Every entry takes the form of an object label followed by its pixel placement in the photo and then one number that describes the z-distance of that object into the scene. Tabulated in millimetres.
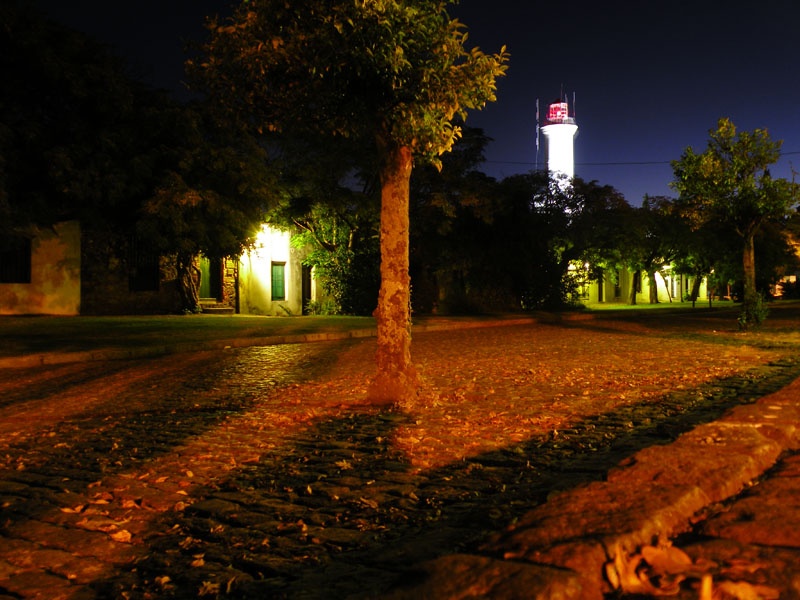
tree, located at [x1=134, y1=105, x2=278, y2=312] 18672
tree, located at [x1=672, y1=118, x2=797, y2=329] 18016
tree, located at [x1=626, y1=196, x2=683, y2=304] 36625
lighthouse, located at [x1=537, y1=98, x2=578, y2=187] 75812
